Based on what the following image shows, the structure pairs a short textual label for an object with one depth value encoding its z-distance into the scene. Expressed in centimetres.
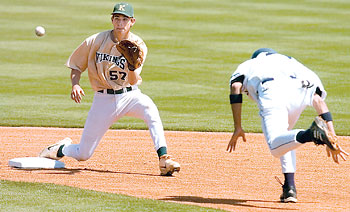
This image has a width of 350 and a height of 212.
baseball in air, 3444
